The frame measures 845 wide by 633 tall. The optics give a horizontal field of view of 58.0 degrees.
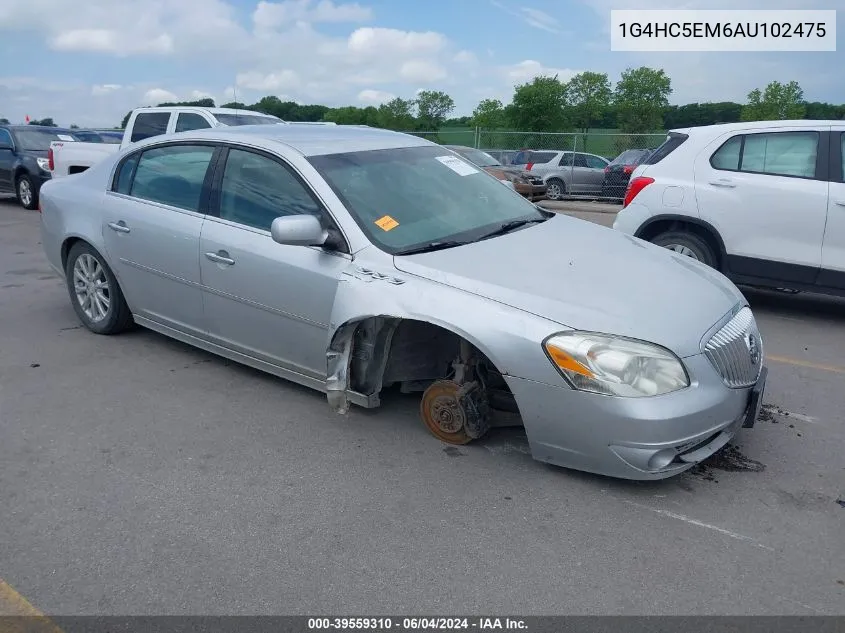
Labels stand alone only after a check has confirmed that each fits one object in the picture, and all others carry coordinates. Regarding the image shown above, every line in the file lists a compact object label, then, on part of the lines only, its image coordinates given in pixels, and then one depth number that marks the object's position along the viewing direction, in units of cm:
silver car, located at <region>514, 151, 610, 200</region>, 2141
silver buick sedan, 342
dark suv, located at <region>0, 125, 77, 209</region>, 1501
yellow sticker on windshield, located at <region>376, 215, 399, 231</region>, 421
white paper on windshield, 508
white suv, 660
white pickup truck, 1191
